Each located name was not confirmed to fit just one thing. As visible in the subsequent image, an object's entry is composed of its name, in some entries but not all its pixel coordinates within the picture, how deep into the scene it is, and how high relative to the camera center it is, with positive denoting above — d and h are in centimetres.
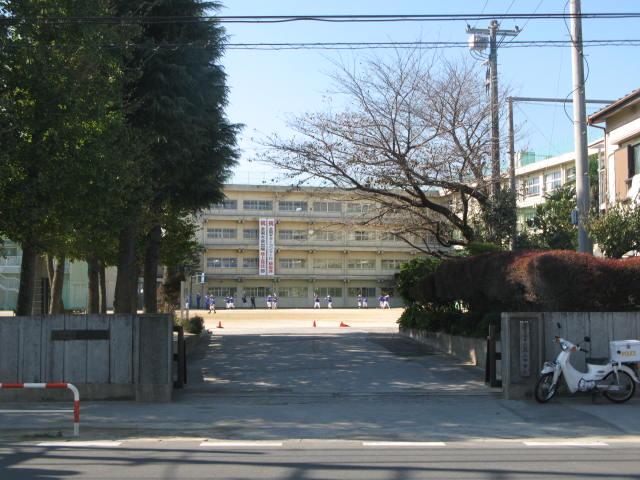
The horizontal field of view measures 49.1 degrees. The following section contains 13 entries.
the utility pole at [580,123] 1723 +391
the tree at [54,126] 1256 +289
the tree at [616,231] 1692 +121
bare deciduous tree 2114 +391
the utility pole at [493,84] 2080 +600
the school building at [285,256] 7862 +307
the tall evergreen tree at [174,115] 1669 +424
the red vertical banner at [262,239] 7827 +486
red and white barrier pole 968 -156
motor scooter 1202 -167
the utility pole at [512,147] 2211 +430
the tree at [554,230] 2283 +173
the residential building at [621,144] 2383 +489
